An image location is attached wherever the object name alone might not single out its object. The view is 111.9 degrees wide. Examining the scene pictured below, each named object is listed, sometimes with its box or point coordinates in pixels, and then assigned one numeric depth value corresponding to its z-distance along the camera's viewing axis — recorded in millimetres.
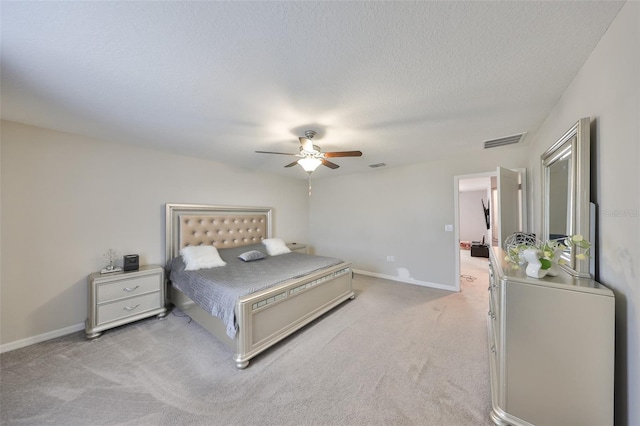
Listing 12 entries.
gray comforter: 2045
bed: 1992
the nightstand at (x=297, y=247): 4617
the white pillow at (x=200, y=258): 2781
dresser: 1086
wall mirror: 1287
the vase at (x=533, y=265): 1300
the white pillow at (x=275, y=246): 3836
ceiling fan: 2309
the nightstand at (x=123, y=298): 2318
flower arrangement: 1194
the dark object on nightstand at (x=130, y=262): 2629
